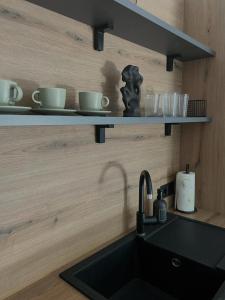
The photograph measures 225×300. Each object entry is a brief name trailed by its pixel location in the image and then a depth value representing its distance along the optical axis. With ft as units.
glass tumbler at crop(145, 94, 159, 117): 4.06
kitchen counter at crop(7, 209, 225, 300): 2.82
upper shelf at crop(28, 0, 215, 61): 2.86
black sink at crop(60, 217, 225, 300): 3.35
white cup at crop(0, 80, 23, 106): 2.03
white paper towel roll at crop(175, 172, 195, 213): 4.99
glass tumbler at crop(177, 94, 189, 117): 4.36
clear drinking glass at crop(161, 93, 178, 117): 4.10
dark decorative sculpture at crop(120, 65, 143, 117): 3.52
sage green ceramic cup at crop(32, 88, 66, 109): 2.43
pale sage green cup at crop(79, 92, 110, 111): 2.77
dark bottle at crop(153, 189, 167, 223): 4.35
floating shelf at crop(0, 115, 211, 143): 2.00
